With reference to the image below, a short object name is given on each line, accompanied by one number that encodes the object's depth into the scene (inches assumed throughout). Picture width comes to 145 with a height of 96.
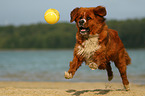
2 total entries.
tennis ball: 505.0
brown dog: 420.2
